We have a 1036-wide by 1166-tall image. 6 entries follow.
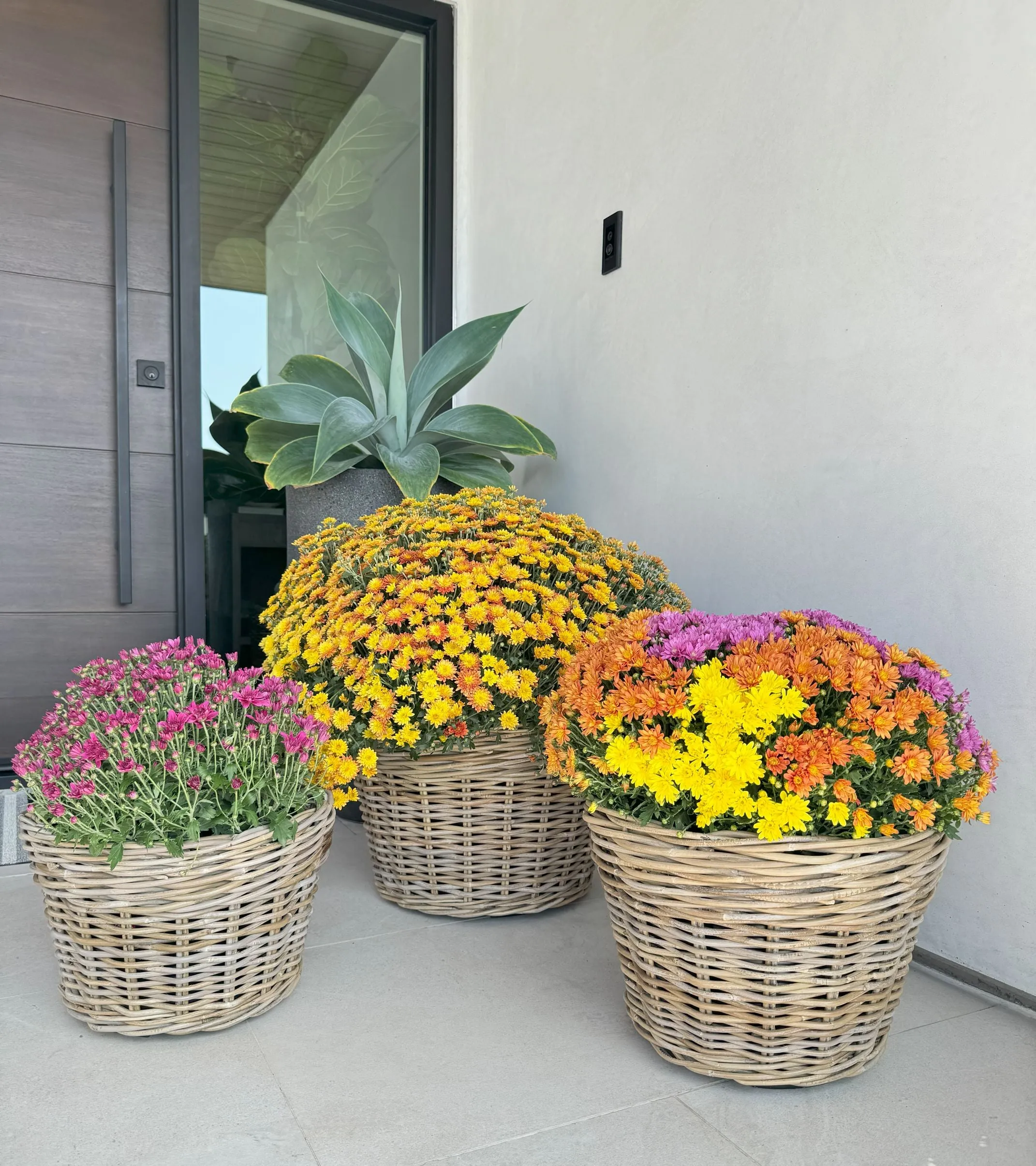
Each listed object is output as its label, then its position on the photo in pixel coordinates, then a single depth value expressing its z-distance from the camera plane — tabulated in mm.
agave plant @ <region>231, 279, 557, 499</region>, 1825
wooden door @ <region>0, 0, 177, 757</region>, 2098
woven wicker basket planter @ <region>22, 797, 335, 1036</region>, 964
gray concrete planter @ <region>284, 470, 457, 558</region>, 1968
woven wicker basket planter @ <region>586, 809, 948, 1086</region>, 865
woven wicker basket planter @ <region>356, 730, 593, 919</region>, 1315
